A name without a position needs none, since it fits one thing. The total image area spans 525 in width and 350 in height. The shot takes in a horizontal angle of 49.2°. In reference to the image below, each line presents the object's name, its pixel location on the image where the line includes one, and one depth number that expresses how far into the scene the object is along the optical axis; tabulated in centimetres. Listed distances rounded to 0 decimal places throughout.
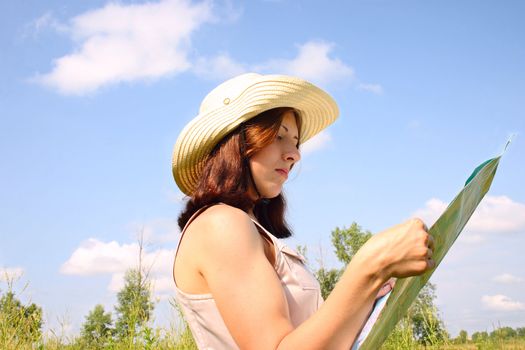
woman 147
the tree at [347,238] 3569
